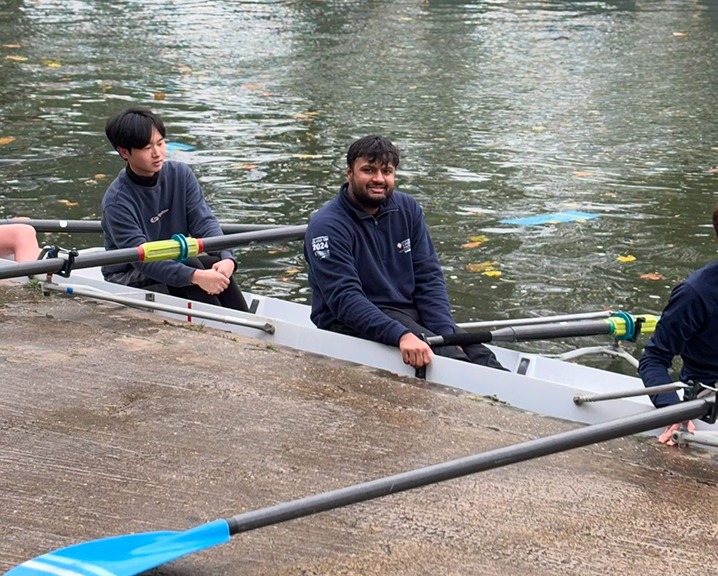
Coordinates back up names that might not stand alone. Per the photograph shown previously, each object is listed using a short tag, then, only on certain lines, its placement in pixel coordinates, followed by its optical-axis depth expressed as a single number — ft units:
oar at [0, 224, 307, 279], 20.11
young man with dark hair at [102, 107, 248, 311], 21.26
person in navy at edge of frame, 15.38
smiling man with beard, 18.63
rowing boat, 17.62
